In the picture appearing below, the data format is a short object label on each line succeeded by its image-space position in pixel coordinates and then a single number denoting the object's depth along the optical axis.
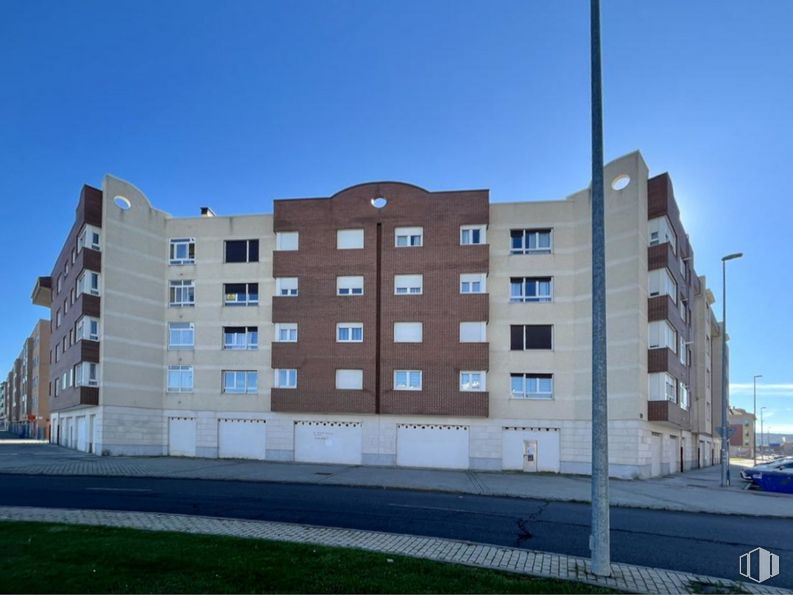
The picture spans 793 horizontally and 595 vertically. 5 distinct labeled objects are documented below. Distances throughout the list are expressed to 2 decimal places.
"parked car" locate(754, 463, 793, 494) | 24.08
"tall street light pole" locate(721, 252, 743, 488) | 26.45
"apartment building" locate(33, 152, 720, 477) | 28.33
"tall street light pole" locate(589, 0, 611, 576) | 8.05
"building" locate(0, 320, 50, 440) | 73.50
